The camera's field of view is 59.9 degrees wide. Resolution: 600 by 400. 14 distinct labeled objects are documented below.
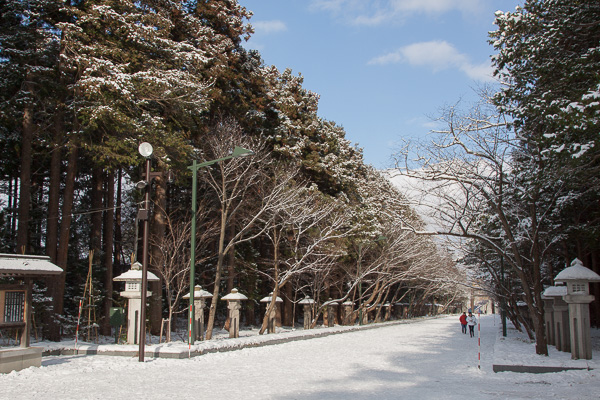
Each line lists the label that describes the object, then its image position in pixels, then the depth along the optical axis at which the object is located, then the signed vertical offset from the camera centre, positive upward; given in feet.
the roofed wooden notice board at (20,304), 36.29 -2.60
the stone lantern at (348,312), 128.77 -11.39
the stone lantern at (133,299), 55.62 -3.30
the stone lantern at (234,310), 74.59 -6.11
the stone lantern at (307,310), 107.38 -8.65
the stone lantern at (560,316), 54.49 -5.21
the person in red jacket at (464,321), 113.16 -11.64
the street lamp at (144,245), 43.73 +1.98
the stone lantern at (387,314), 174.44 -15.49
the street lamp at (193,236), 51.72 +3.29
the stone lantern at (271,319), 88.94 -8.84
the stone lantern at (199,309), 66.43 -5.21
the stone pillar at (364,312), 136.58 -11.91
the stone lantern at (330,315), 121.49 -11.00
